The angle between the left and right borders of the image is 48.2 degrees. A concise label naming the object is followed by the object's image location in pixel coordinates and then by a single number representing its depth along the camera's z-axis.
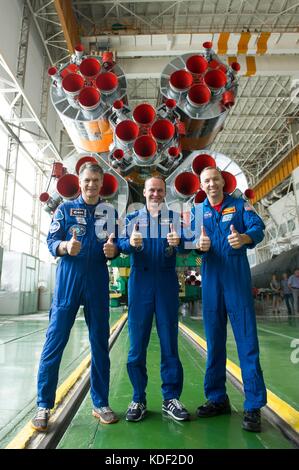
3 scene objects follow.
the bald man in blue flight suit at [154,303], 2.54
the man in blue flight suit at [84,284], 2.37
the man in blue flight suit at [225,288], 2.37
